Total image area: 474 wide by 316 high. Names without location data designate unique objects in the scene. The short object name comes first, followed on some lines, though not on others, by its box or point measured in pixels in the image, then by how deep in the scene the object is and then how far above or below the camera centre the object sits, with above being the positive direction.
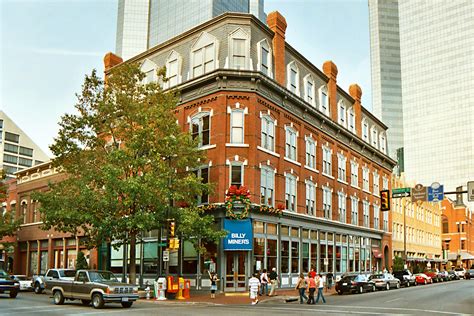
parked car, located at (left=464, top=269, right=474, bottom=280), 74.44 -6.17
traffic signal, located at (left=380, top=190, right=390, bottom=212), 37.69 +2.07
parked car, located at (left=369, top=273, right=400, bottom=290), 41.88 -4.04
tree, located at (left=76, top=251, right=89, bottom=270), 42.23 -2.72
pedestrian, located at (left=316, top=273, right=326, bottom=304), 29.00 -2.92
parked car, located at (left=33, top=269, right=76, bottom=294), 32.57 -2.82
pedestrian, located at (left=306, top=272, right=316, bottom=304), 27.95 -3.10
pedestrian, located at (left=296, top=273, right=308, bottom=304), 28.44 -3.03
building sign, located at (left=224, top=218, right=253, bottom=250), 33.03 -0.40
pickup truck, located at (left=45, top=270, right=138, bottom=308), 24.25 -2.89
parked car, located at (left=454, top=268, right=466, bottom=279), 76.54 -6.30
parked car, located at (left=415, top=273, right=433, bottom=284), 55.28 -5.01
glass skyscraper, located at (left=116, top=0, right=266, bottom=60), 148.25 +60.27
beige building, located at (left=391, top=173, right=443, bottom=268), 68.19 -0.22
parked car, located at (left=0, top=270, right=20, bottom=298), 30.45 -3.29
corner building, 34.81 +6.59
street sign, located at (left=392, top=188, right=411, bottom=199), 40.19 +2.87
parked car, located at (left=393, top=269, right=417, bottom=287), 50.60 -4.52
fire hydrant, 30.27 -3.63
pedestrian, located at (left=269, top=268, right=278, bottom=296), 33.26 -2.95
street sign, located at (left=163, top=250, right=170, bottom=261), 29.70 -1.54
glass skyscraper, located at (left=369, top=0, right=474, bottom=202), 163.62 +44.13
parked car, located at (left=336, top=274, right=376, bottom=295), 36.75 -3.80
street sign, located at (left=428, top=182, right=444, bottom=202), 33.22 +2.33
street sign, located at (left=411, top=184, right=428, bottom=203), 34.06 +2.26
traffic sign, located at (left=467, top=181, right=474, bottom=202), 28.53 +2.10
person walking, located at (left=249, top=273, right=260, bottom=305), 27.05 -3.04
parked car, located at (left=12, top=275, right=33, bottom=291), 39.03 -4.10
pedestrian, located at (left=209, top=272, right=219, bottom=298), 30.30 -3.15
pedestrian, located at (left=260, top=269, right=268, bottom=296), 31.69 -3.21
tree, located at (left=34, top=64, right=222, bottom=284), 29.34 +3.62
